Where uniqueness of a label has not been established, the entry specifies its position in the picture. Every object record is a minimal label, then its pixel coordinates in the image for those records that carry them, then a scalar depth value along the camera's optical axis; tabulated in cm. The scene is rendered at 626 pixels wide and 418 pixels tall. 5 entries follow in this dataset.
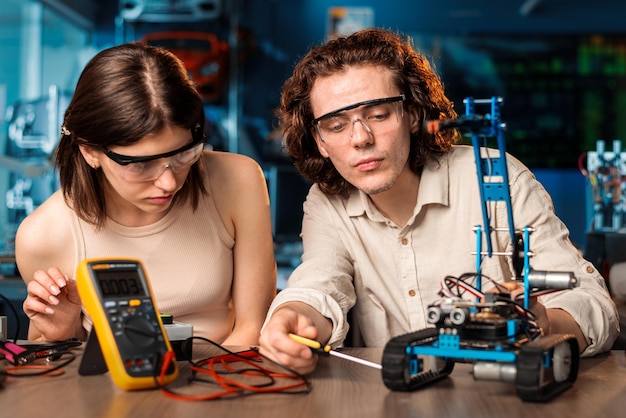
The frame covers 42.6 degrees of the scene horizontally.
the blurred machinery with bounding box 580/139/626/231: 332
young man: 162
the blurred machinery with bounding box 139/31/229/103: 588
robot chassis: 108
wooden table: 106
